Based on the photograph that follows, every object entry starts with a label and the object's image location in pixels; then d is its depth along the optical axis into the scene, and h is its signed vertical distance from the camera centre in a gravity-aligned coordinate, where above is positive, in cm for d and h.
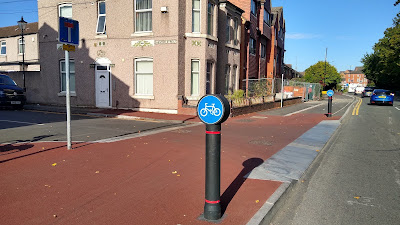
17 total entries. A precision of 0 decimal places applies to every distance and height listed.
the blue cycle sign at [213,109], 345 -20
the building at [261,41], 2461 +558
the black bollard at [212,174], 356 -102
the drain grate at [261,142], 875 -150
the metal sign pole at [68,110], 690 -46
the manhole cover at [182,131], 1036 -142
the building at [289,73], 5639 +462
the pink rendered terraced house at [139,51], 1584 +231
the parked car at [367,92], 4809 +39
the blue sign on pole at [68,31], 663 +140
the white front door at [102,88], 1731 +19
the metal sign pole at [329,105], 1617 -62
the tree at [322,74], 6412 +449
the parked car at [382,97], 2648 -22
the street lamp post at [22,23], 1944 +450
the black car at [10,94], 1608 -23
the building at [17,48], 3004 +470
